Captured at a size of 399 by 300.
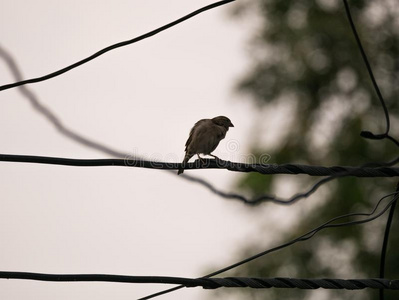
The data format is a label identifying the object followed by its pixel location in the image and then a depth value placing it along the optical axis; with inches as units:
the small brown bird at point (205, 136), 555.5
